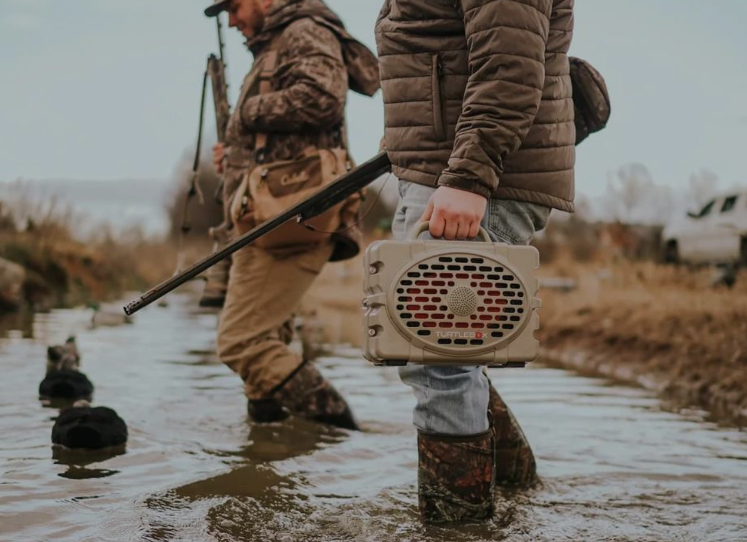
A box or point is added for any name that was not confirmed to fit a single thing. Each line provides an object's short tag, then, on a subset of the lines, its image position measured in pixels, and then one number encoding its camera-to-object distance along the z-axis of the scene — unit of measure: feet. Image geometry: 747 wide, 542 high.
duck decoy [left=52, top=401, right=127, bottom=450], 15.01
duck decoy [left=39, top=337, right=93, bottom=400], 19.90
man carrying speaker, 10.14
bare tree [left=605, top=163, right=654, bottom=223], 98.07
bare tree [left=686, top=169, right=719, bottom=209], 101.50
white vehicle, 59.47
